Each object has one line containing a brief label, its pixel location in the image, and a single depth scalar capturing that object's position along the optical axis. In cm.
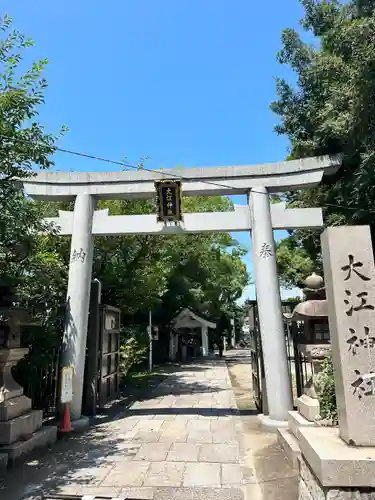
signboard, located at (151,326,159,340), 1986
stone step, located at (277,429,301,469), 503
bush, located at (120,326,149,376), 1117
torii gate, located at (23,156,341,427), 778
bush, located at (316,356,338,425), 483
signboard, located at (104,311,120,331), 914
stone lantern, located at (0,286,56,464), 532
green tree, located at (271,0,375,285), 745
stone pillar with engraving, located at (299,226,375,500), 292
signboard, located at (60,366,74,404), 684
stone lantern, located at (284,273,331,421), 566
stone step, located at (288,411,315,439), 524
